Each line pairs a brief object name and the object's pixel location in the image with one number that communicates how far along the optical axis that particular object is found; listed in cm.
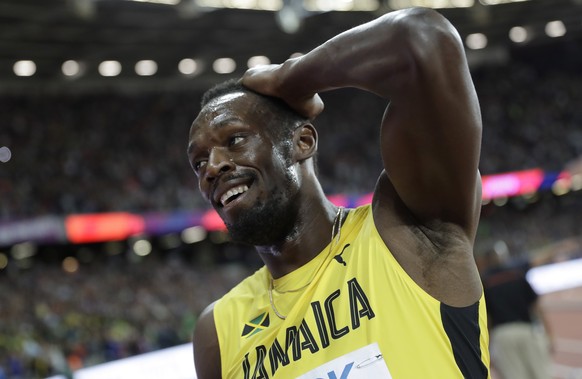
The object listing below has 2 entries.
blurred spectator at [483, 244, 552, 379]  598
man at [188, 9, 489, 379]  155
